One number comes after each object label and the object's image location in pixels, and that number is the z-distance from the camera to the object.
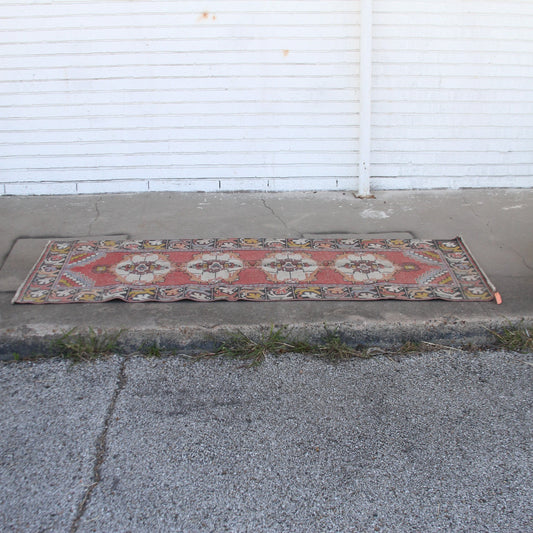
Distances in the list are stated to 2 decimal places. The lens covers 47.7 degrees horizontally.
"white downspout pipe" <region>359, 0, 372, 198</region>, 5.29
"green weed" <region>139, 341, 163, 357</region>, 3.40
